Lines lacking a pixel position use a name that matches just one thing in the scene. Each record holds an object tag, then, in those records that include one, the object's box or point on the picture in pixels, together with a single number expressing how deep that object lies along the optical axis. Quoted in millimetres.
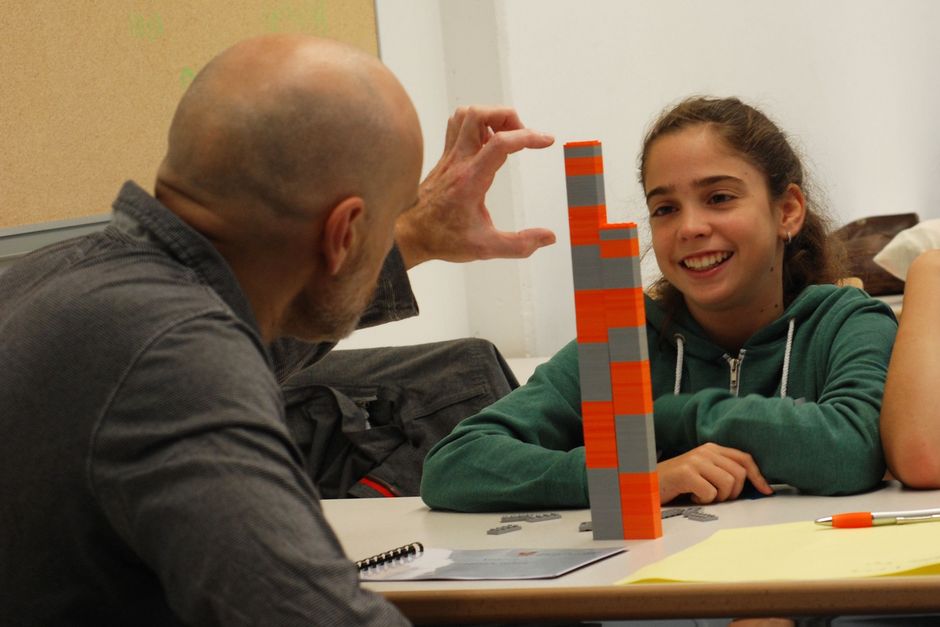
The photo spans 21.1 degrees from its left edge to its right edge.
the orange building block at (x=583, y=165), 2149
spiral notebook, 2023
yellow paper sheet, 1940
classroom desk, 1911
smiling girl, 2239
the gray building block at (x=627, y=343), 2129
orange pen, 2071
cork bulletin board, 2821
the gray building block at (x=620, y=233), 2132
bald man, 1786
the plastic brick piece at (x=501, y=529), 2198
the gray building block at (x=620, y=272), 2134
